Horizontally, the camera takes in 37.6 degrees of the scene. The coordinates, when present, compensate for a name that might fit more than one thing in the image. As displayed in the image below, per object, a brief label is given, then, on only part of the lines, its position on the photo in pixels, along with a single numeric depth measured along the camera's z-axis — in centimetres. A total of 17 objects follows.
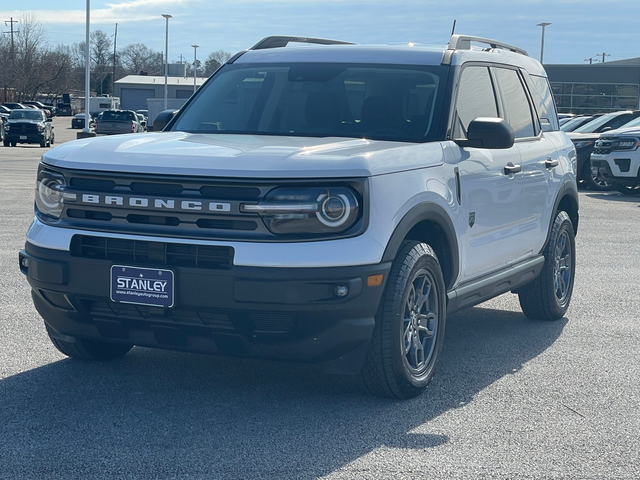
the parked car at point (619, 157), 1969
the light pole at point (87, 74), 4988
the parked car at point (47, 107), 7609
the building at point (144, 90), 11038
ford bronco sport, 441
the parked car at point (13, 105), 6354
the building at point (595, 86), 6500
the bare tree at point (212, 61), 14379
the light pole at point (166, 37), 7144
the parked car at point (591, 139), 2205
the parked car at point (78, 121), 7006
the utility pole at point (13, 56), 9418
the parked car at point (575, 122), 2534
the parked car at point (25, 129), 3719
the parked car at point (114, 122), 4934
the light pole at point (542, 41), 6724
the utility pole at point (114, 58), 13338
